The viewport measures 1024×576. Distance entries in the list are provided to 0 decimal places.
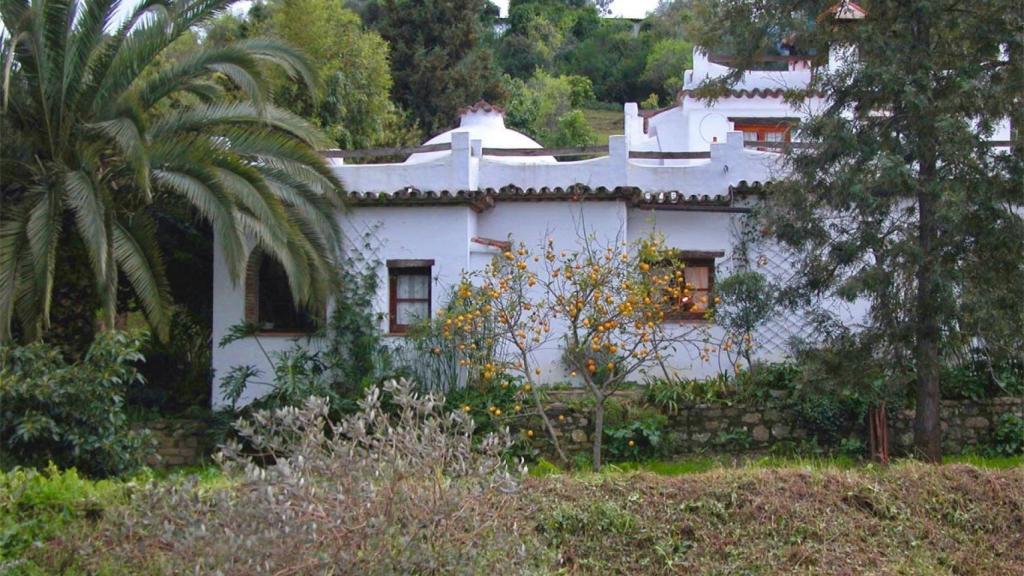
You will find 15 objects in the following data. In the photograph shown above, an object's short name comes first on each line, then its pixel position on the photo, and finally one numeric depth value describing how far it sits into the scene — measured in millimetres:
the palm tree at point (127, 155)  12953
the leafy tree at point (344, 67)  24891
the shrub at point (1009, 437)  13656
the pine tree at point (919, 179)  11562
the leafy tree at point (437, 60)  31469
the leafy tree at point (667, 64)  45594
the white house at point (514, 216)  15328
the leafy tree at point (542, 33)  47406
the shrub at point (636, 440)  13609
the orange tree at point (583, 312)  12523
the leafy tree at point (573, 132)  32469
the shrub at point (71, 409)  11258
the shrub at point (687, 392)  14125
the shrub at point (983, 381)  13781
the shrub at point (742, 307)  14203
